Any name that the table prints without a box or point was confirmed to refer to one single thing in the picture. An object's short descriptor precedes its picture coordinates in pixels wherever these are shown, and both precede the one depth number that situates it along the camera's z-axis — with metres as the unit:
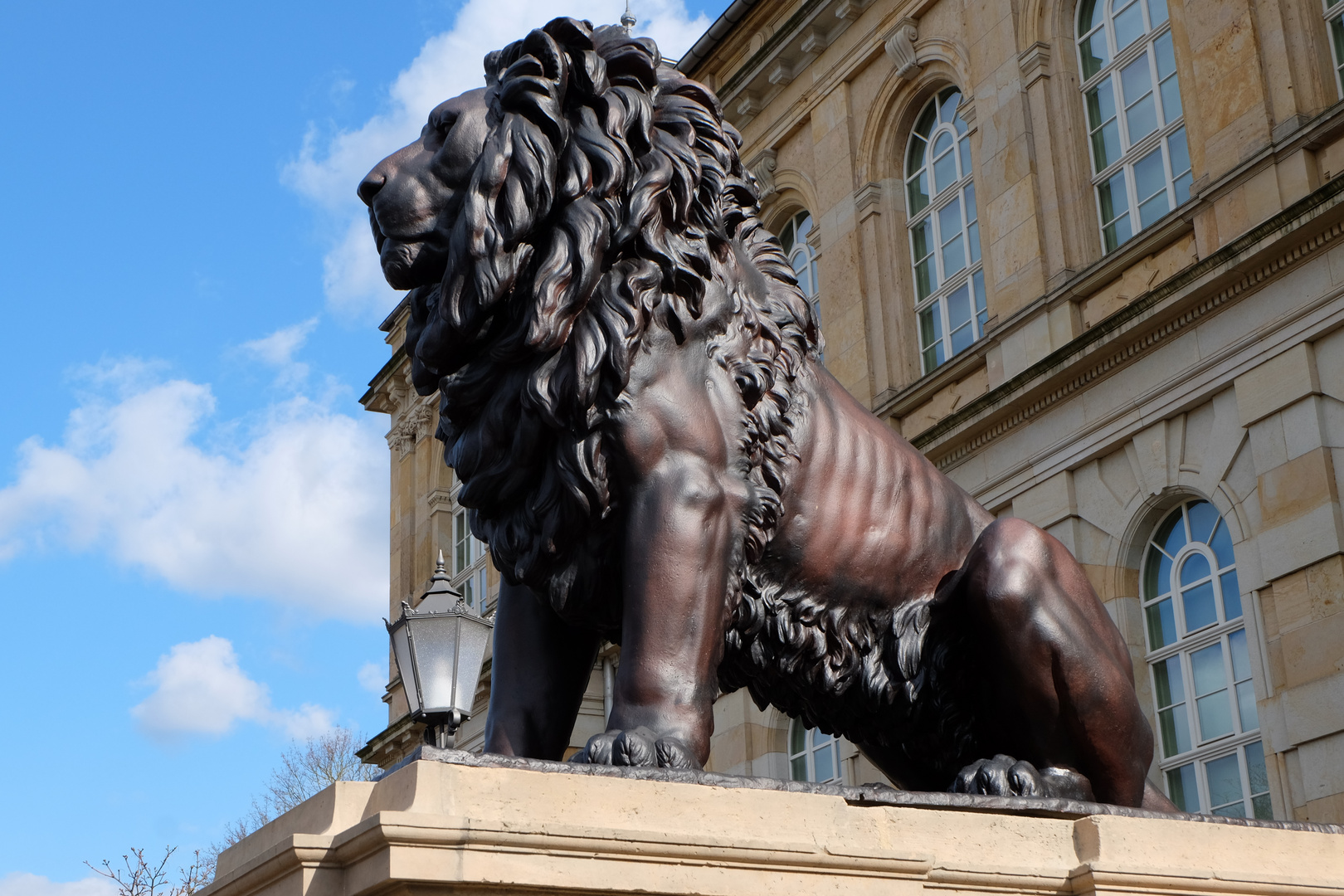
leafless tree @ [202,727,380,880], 34.47
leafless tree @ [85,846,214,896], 20.05
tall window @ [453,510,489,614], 29.73
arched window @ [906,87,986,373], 18.92
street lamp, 6.61
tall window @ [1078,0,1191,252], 16.11
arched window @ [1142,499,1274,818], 13.77
